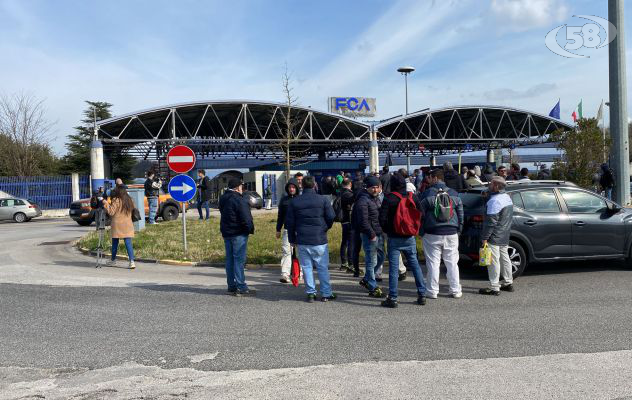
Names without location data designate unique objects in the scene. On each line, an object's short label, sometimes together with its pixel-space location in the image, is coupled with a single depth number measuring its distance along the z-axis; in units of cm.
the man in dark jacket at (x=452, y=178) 1288
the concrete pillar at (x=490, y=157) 3886
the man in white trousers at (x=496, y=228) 745
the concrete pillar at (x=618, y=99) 1417
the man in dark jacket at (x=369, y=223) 759
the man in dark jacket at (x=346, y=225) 950
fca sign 4047
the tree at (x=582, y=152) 1499
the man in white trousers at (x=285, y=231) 846
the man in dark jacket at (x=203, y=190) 1811
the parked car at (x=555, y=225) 838
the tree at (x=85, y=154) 5772
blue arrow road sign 1156
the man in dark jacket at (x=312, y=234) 726
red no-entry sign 1167
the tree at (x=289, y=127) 1942
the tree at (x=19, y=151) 3875
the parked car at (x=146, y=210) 2056
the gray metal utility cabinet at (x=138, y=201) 1640
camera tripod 1120
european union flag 4288
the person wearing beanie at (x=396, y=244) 691
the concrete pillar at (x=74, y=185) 3338
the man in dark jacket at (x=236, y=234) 774
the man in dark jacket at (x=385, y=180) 1420
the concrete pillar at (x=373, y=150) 4009
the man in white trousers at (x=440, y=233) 718
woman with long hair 1052
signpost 1157
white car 2761
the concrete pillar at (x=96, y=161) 3359
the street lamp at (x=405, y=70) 3931
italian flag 3506
